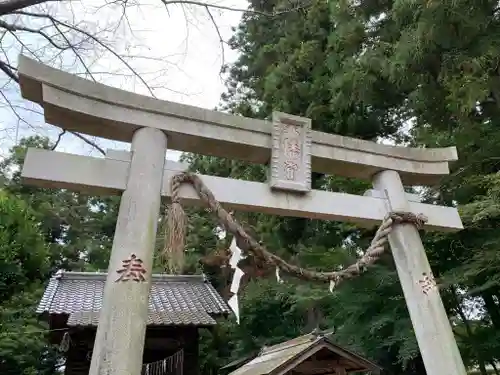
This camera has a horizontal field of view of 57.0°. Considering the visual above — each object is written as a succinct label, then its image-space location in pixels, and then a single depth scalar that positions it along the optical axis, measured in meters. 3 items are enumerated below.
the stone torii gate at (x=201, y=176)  2.59
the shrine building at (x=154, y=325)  7.23
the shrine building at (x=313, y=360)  5.84
